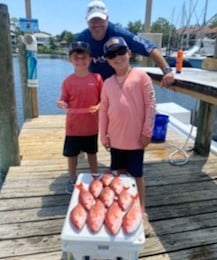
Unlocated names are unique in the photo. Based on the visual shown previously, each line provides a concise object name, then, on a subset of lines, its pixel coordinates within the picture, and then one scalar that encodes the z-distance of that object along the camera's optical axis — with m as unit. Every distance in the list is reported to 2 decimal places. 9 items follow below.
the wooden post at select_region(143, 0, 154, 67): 3.75
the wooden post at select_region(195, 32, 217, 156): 2.32
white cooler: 0.92
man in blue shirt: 1.61
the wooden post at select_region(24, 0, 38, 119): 3.36
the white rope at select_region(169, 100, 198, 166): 2.28
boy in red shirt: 1.60
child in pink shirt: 1.37
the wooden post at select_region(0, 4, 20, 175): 1.89
